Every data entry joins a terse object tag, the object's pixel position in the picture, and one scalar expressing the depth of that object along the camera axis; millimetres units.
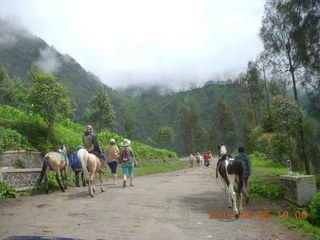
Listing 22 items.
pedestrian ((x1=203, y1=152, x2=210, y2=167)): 33062
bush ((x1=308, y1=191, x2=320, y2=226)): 6992
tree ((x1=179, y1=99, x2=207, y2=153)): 84000
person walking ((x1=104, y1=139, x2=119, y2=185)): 12711
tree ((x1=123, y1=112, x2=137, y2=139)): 73625
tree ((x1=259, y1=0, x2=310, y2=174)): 15402
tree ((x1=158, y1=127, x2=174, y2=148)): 80062
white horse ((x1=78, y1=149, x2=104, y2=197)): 9823
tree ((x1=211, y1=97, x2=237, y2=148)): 79812
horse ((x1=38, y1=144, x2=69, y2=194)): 10344
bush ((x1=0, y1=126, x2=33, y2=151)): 12039
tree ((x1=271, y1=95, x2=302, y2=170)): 18891
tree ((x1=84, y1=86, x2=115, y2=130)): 45656
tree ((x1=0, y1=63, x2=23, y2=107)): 35656
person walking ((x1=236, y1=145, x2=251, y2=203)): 9133
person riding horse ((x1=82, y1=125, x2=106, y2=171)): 11289
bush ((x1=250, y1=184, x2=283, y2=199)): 9997
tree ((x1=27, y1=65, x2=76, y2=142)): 14414
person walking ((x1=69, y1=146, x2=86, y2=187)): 12780
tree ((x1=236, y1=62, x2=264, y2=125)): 43247
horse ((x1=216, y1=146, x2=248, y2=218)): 7688
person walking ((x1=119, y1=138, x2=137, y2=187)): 12461
